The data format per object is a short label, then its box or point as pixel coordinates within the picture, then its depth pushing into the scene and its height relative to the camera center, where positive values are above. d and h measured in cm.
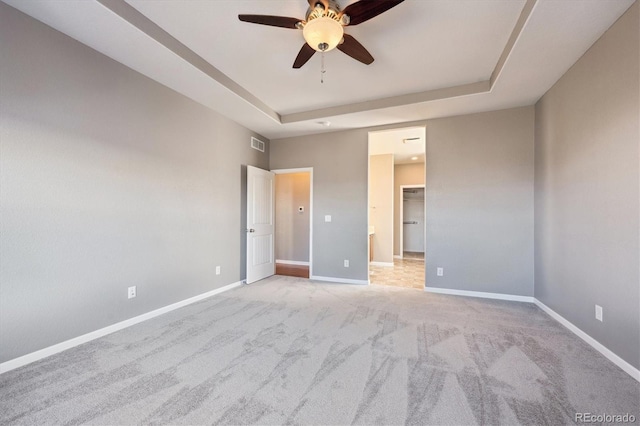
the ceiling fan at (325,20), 188 +146
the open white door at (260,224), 460 -15
